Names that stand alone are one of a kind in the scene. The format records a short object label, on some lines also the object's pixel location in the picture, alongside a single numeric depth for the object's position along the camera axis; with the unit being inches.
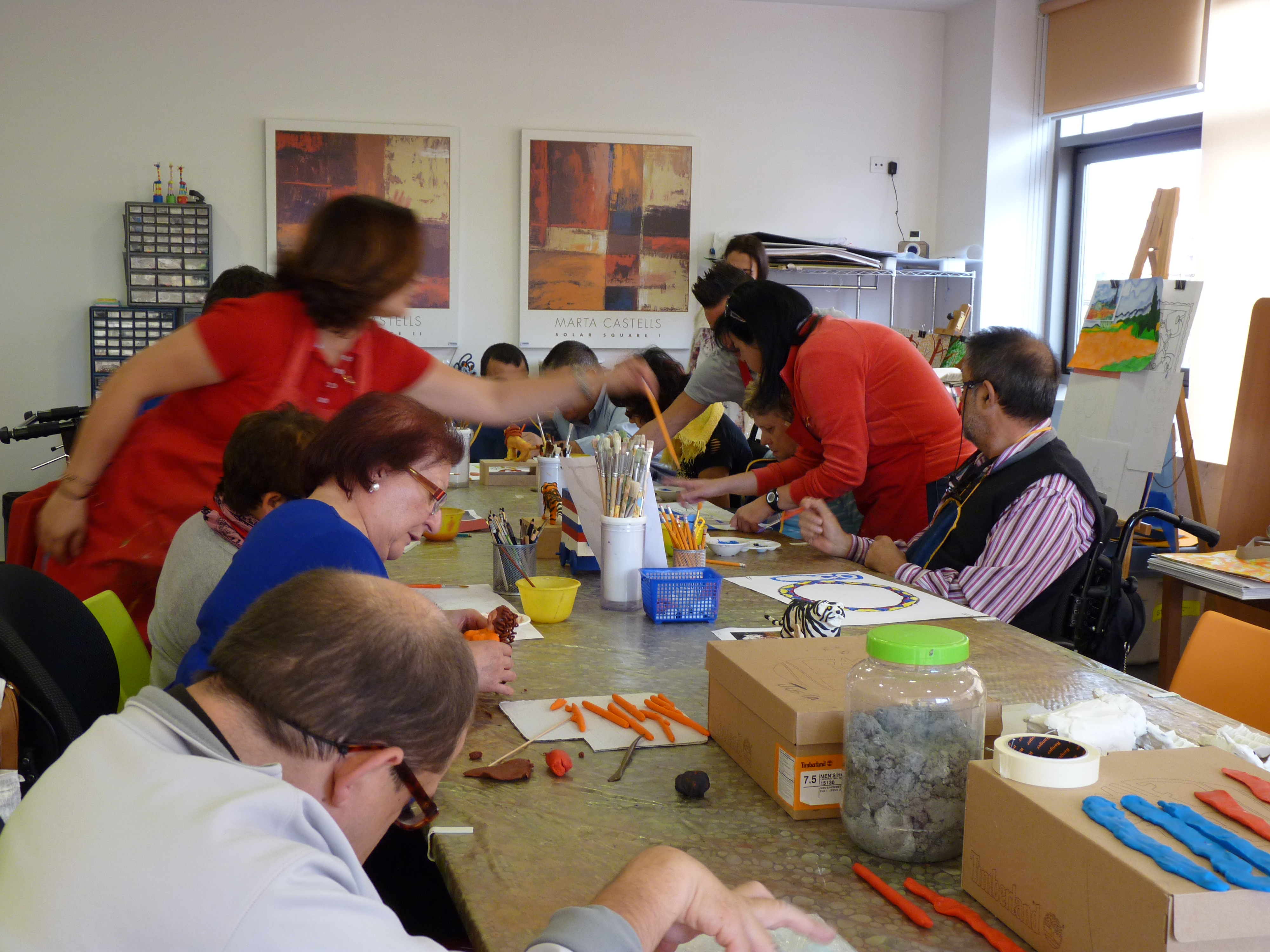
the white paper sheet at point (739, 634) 69.4
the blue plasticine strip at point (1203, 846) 30.0
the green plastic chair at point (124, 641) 73.4
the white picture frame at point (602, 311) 228.7
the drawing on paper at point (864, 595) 75.6
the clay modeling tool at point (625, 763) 48.1
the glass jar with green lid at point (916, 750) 39.7
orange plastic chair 66.4
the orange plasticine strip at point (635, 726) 52.9
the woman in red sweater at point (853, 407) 113.2
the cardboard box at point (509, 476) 151.3
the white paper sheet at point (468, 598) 78.7
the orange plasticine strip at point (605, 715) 54.3
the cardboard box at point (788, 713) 43.3
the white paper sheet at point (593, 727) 52.3
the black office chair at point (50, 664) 57.1
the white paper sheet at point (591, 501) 80.8
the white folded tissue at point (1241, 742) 46.1
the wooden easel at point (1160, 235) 176.7
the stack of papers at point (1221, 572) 108.1
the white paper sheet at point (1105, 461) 172.7
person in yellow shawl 163.6
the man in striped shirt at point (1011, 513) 84.7
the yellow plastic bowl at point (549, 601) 73.8
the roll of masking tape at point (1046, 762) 35.4
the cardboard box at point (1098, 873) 29.4
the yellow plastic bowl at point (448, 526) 108.7
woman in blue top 53.7
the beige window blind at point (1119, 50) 190.1
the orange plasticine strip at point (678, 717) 53.6
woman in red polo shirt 80.2
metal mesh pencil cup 81.4
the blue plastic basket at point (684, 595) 74.0
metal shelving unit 231.1
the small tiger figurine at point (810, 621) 61.7
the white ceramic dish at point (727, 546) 98.5
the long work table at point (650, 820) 37.2
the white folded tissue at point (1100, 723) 44.6
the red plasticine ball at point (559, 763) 48.5
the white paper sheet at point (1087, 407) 176.7
